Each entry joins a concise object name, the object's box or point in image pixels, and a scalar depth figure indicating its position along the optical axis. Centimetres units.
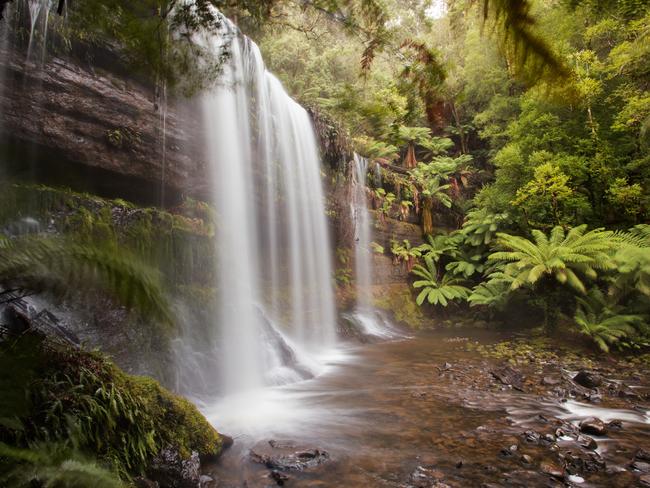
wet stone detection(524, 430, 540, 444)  348
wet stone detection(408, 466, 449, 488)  276
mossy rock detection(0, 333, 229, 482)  184
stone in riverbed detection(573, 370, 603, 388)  525
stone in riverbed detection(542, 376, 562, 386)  538
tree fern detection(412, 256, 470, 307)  1137
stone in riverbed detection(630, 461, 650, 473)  296
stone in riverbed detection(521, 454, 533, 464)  308
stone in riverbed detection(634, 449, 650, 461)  313
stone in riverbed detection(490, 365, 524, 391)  534
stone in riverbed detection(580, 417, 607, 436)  366
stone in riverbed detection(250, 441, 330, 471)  306
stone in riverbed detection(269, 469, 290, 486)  282
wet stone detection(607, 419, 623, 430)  384
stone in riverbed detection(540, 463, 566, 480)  286
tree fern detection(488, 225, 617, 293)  830
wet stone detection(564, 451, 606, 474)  297
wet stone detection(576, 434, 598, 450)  334
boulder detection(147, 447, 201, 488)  255
